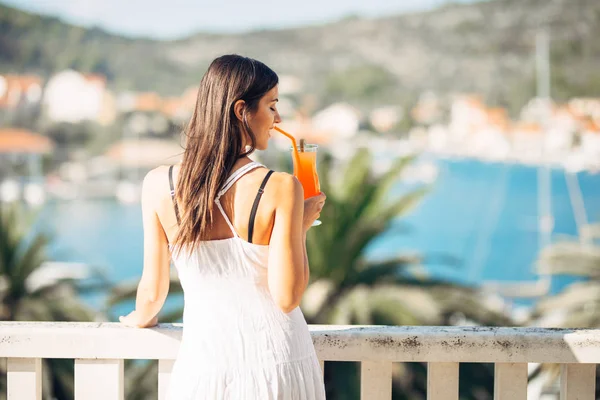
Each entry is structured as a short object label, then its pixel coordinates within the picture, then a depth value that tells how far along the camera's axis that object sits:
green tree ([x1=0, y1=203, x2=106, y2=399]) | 8.65
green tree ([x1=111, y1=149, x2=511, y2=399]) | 7.44
